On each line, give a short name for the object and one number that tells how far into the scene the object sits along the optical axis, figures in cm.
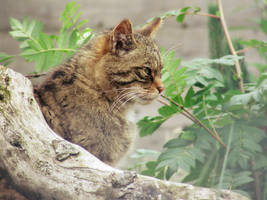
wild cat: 573
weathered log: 562
